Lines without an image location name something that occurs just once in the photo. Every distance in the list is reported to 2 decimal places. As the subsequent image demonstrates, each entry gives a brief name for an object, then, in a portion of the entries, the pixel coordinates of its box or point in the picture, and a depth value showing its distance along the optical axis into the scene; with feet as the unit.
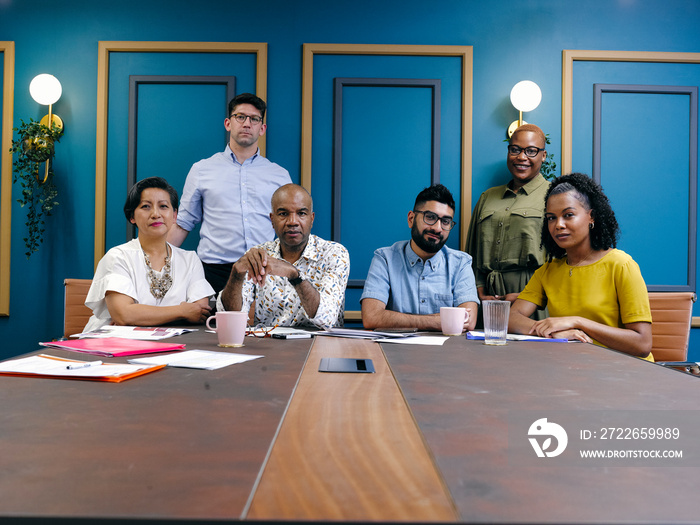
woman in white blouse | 6.65
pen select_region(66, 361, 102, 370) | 3.22
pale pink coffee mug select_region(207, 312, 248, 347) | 4.46
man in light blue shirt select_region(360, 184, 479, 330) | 7.97
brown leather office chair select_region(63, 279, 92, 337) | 8.27
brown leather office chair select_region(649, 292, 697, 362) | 7.06
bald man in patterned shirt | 6.79
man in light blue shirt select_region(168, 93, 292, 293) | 10.09
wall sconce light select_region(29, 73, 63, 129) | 11.05
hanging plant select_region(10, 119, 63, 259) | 11.14
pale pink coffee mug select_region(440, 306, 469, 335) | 5.77
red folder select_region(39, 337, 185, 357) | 4.01
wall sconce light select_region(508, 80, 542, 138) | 10.97
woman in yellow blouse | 5.93
